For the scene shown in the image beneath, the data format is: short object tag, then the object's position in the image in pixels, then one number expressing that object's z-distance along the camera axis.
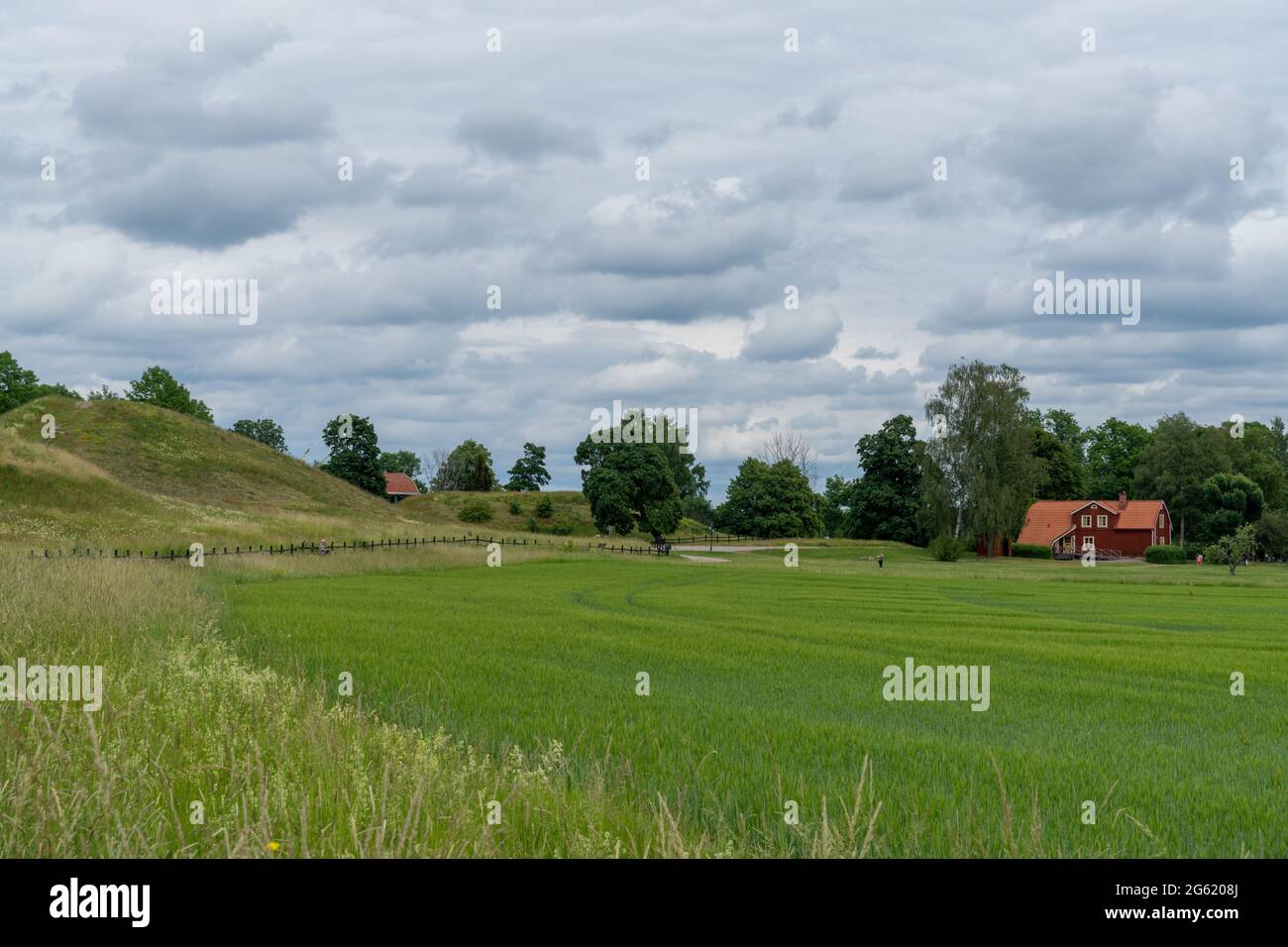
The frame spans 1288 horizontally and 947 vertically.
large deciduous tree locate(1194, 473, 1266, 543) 115.56
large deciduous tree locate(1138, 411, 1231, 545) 126.62
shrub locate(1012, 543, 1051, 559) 115.06
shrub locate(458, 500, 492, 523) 130.50
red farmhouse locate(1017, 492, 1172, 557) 119.81
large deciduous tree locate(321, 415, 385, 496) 141.12
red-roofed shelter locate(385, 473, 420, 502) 182.00
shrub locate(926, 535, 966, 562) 100.62
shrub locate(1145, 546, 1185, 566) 107.88
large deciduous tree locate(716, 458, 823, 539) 133.25
